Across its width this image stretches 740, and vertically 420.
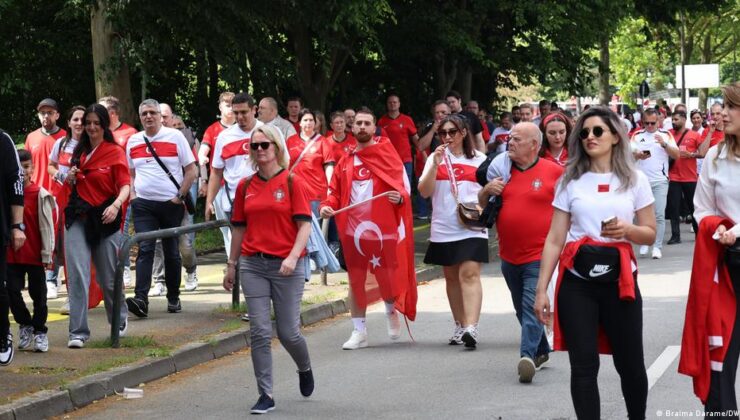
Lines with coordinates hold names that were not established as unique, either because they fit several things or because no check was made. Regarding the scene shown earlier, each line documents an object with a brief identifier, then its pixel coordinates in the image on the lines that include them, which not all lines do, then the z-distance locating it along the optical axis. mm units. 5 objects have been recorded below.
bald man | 14099
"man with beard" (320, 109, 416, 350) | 17479
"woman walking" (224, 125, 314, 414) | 13154
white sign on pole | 99730
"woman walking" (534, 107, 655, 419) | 10032
